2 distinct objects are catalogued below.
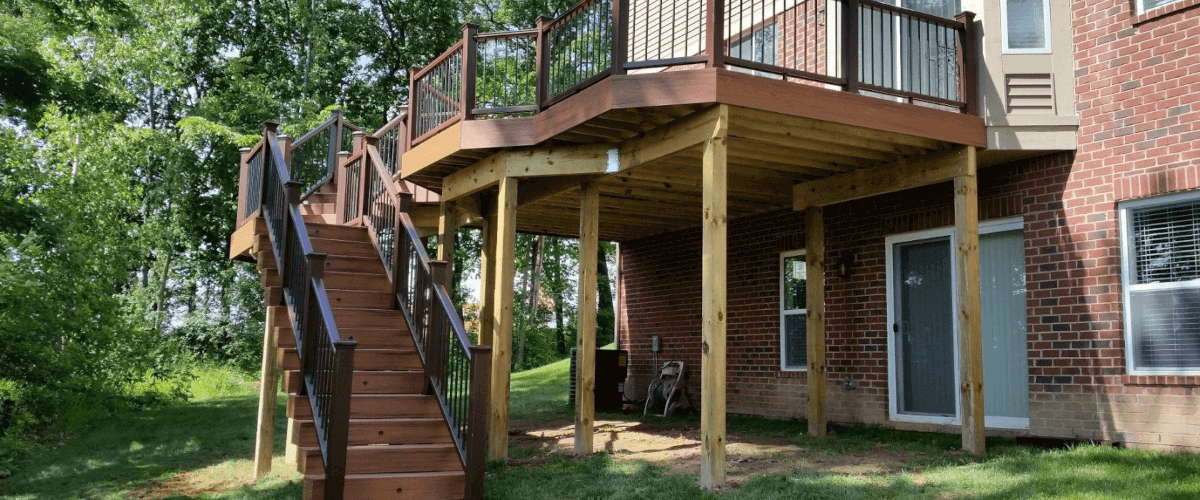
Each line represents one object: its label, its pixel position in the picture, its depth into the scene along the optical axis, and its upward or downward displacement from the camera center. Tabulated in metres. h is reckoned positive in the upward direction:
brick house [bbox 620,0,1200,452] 7.10 +0.83
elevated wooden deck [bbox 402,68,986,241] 6.83 +1.71
